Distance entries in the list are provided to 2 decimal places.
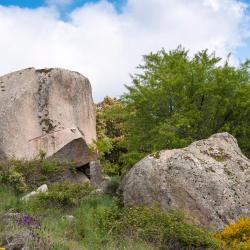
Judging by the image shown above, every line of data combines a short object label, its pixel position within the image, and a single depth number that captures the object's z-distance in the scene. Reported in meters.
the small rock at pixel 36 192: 10.48
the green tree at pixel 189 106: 12.40
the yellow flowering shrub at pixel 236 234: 8.38
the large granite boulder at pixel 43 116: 14.51
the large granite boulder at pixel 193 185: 9.41
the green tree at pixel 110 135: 14.14
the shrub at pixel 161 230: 7.81
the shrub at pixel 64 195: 10.15
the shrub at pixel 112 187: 12.15
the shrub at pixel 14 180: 11.89
